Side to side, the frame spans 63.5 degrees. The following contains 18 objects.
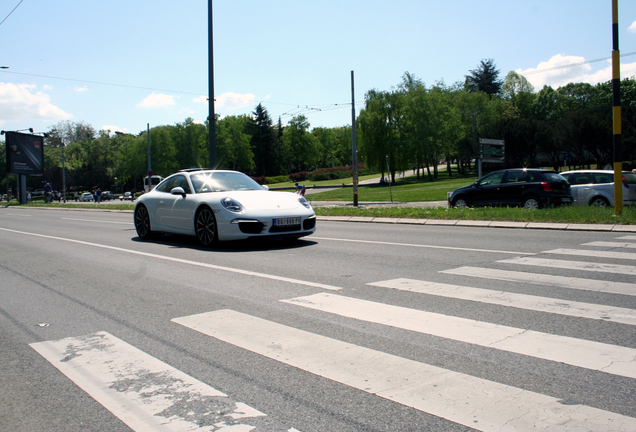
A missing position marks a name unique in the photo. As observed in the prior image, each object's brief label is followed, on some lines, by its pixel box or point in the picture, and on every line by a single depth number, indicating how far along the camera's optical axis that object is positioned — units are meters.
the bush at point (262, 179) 86.78
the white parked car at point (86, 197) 82.44
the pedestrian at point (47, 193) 53.62
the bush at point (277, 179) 92.47
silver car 17.20
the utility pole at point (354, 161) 27.72
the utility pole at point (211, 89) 20.09
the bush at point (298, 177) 95.06
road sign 25.11
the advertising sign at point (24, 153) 52.03
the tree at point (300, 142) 113.06
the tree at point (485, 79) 100.94
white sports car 9.48
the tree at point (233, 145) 96.62
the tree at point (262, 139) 102.44
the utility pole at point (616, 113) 12.83
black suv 16.91
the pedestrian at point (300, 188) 27.75
